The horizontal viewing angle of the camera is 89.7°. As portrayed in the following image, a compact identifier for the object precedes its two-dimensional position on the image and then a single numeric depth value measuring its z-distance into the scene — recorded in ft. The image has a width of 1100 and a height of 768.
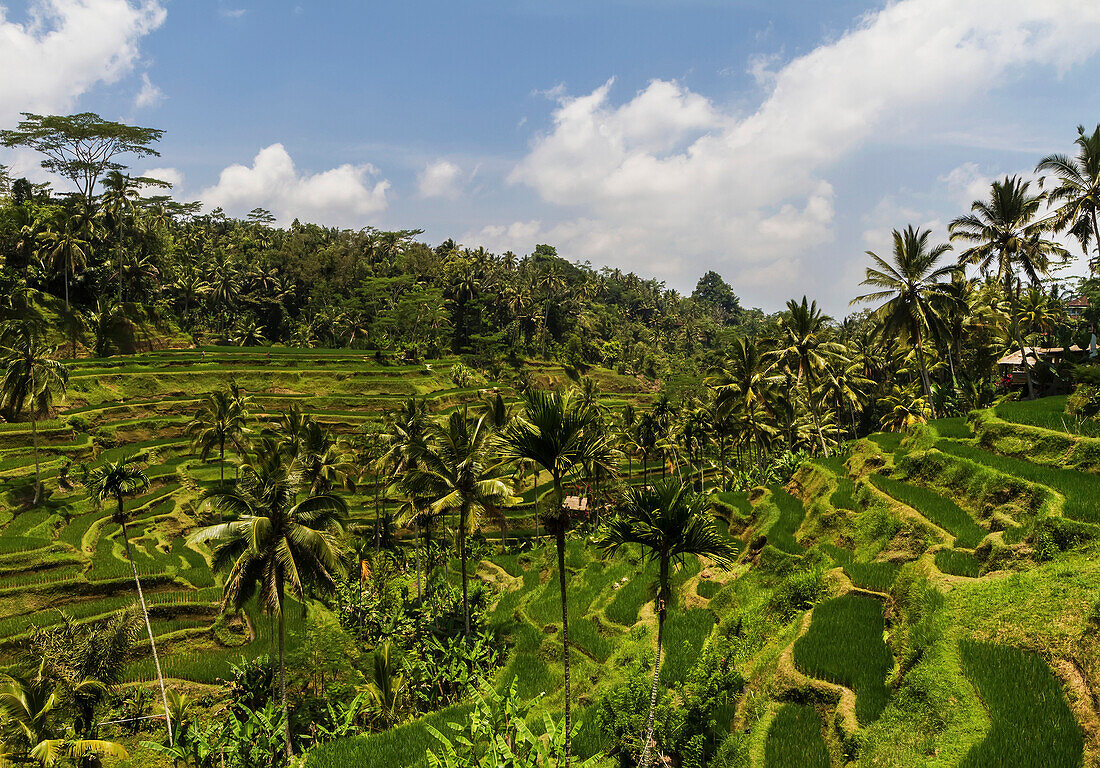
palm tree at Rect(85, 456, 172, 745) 102.12
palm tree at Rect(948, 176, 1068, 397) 126.31
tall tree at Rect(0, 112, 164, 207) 239.71
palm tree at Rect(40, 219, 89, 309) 228.02
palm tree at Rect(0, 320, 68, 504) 139.54
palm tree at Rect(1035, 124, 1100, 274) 115.24
